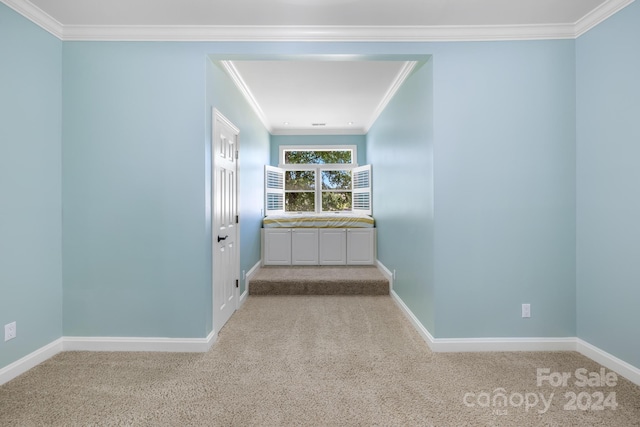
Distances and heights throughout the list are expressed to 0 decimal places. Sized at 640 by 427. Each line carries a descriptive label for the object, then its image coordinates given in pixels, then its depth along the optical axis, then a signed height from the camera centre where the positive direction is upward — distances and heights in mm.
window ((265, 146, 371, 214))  6641 +705
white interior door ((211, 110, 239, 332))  3064 -56
